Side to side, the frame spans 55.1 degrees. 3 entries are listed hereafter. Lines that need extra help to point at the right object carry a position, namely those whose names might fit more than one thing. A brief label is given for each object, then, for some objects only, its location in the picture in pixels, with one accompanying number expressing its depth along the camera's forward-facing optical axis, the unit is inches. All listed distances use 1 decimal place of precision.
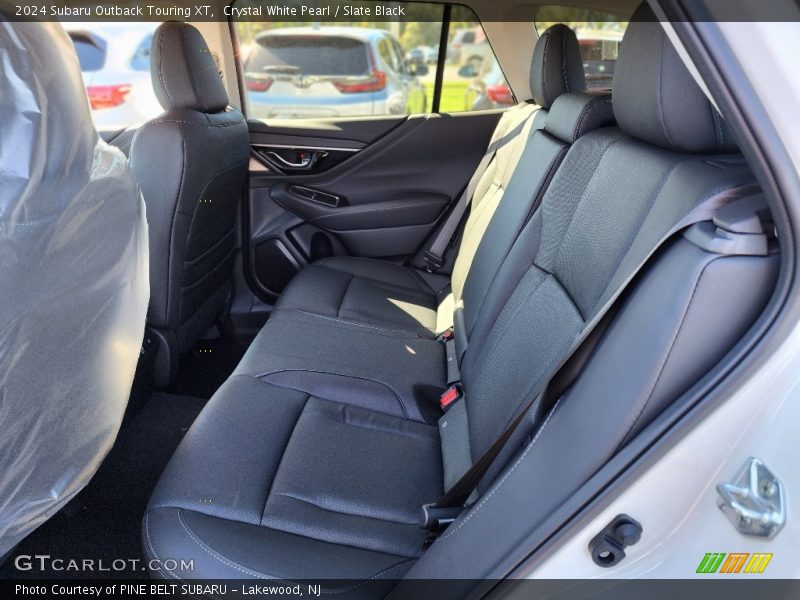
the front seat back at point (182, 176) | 75.3
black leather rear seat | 33.2
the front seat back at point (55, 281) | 42.1
